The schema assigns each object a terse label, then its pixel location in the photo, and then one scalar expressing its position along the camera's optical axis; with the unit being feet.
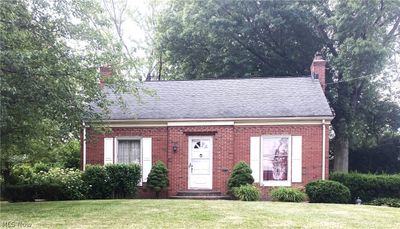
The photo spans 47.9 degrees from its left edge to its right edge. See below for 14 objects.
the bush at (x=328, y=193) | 49.14
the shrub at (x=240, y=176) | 51.16
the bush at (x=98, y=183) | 49.88
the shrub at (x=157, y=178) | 52.80
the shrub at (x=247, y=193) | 47.98
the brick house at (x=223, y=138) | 52.85
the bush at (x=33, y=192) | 50.06
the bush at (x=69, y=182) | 49.62
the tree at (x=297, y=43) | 69.10
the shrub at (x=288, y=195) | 48.55
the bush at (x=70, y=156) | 66.69
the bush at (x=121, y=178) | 50.03
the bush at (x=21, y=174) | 56.89
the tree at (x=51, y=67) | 34.53
